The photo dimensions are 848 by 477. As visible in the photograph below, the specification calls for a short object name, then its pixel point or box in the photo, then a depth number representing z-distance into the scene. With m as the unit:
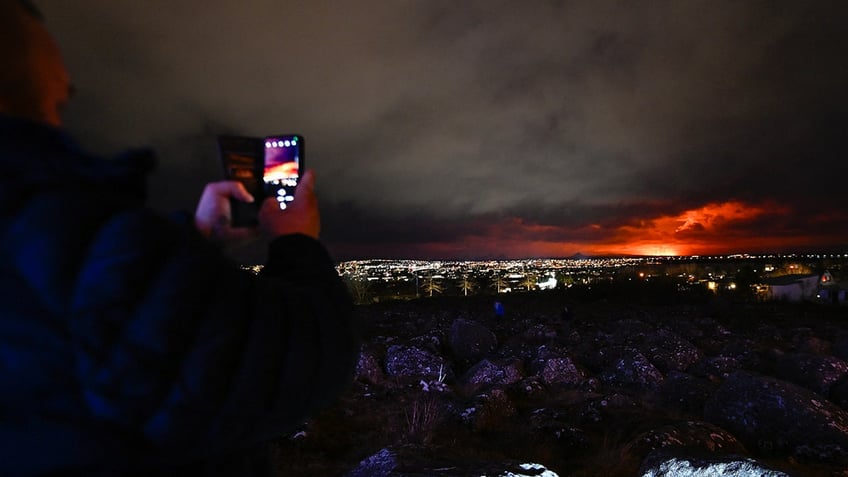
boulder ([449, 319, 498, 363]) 11.77
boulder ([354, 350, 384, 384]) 8.96
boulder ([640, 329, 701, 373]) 10.27
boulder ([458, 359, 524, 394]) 8.69
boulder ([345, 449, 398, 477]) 3.46
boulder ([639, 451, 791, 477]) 3.36
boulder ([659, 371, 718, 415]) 7.39
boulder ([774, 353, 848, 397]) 7.92
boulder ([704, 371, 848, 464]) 5.59
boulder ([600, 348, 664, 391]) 8.94
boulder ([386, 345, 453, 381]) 9.47
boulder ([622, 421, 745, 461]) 4.91
